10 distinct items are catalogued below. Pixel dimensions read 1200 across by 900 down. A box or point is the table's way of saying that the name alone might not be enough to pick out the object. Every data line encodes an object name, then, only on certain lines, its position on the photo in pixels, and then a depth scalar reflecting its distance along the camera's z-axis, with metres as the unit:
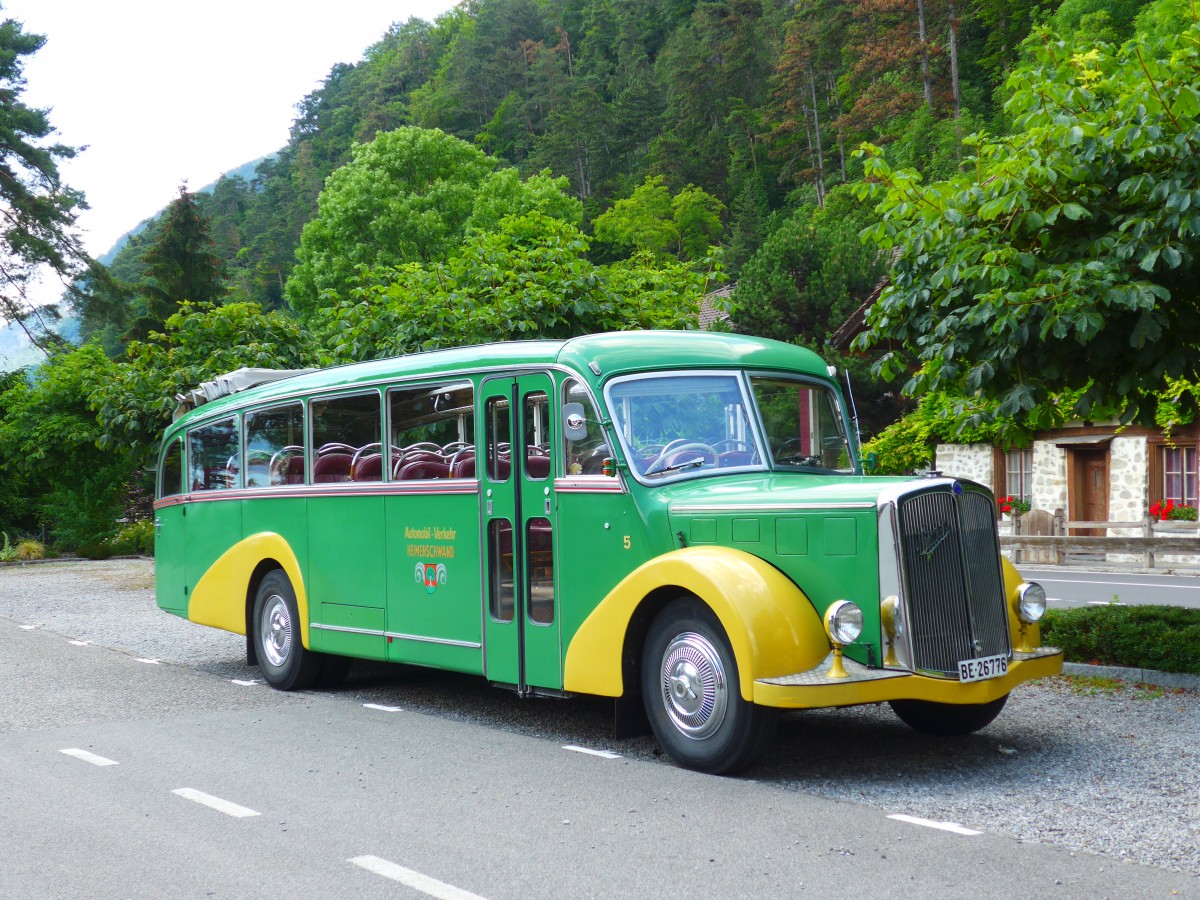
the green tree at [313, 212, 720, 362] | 16.64
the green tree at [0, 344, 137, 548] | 31.33
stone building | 27.95
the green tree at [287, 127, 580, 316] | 49.41
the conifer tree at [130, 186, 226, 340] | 55.59
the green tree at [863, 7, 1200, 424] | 8.70
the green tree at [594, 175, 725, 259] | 65.75
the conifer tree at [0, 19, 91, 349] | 39.06
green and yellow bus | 6.91
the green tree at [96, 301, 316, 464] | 22.12
